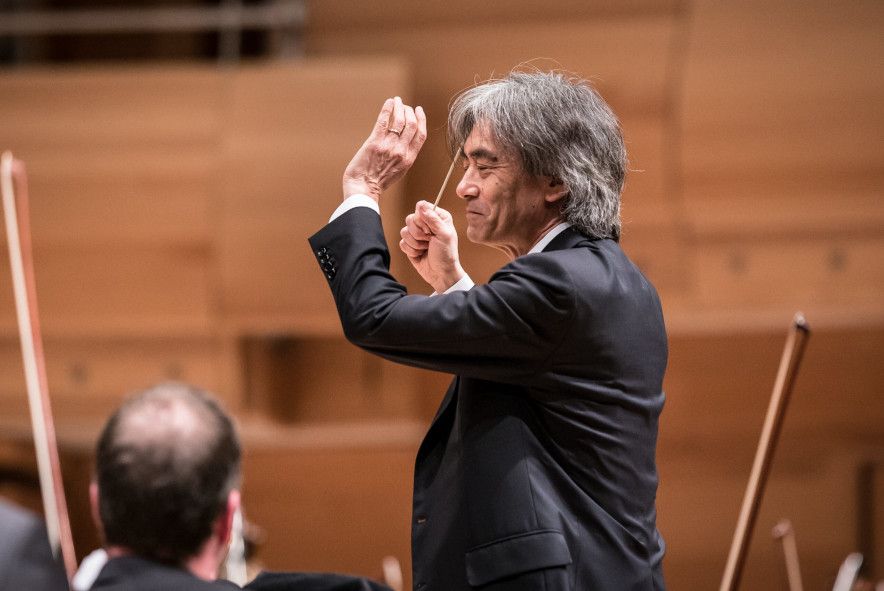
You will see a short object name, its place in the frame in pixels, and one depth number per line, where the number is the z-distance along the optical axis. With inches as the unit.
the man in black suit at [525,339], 300.8
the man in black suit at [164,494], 287.3
